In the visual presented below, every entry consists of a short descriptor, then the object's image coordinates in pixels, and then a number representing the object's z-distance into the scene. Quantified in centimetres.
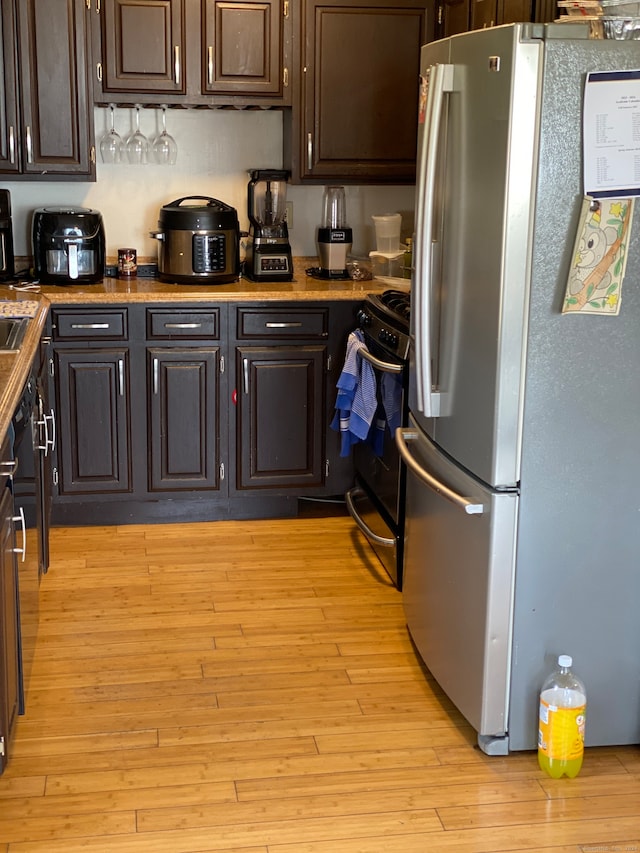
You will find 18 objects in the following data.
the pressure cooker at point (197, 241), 431
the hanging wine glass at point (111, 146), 444
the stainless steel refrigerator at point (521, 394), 238
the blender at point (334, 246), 448
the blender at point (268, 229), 444
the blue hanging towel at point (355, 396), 388
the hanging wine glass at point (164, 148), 450
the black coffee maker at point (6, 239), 425
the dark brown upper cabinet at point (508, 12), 331
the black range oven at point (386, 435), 362
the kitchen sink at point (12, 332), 318
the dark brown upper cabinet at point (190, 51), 416
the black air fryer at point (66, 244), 426
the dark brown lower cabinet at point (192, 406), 413
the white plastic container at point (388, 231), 458
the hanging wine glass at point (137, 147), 447
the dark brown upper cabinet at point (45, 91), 407
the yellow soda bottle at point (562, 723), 259
